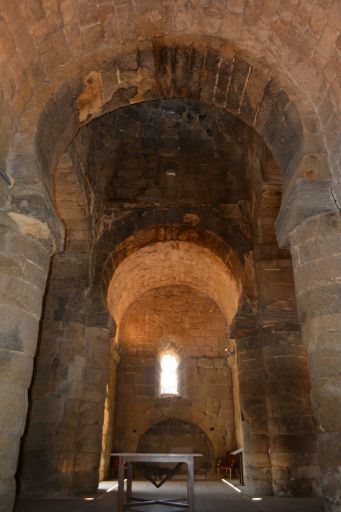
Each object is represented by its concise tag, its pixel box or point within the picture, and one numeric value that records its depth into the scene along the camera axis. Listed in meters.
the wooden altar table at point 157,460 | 5.19
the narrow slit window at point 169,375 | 12.95
